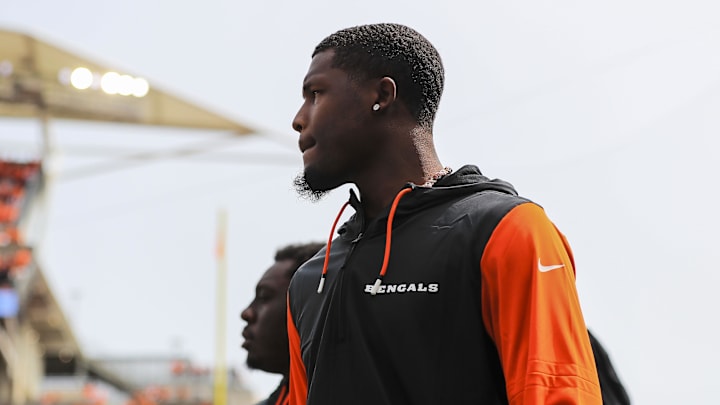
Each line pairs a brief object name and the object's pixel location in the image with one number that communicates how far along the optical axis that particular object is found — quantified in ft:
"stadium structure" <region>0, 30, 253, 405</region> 85.87
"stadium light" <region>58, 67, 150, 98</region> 86.38
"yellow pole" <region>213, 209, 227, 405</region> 80.53
